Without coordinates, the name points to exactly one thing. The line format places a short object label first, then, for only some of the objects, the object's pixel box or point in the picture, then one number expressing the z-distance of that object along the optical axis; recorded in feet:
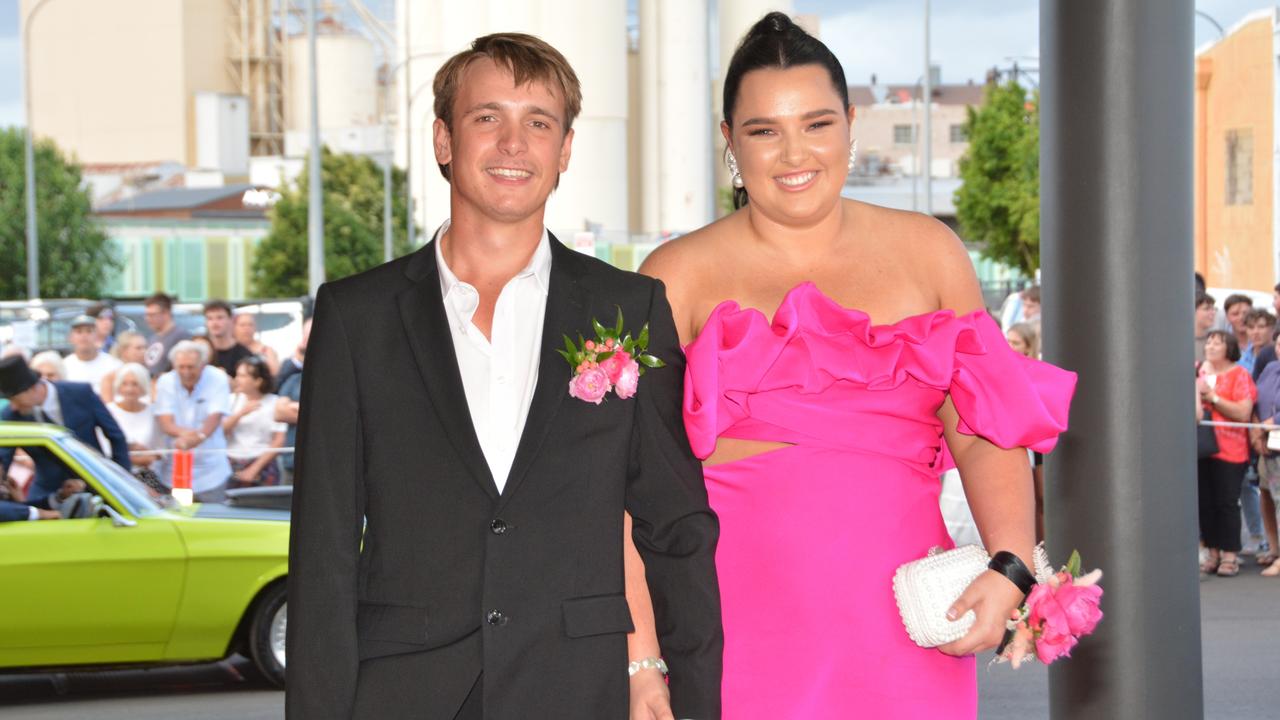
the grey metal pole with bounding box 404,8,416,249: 189.16
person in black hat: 38.68
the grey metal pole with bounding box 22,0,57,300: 166.71
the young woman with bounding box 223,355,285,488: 42.73
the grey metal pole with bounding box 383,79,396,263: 185.57
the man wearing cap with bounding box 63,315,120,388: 45.80
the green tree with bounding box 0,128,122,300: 194.39
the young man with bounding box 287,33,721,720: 10.63
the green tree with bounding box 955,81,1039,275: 193.57
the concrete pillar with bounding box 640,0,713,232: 245.65
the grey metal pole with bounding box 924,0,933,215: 154.90
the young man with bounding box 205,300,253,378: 46.09
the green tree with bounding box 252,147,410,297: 195.11
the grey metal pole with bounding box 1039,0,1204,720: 16.16
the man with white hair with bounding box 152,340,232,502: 42.37
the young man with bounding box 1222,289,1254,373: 48.16
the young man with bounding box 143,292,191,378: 46.52
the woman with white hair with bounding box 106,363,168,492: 42.34
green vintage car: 30.12
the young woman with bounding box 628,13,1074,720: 11.84
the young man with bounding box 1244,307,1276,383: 44.96
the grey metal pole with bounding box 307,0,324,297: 95.71
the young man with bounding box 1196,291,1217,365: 46.70
